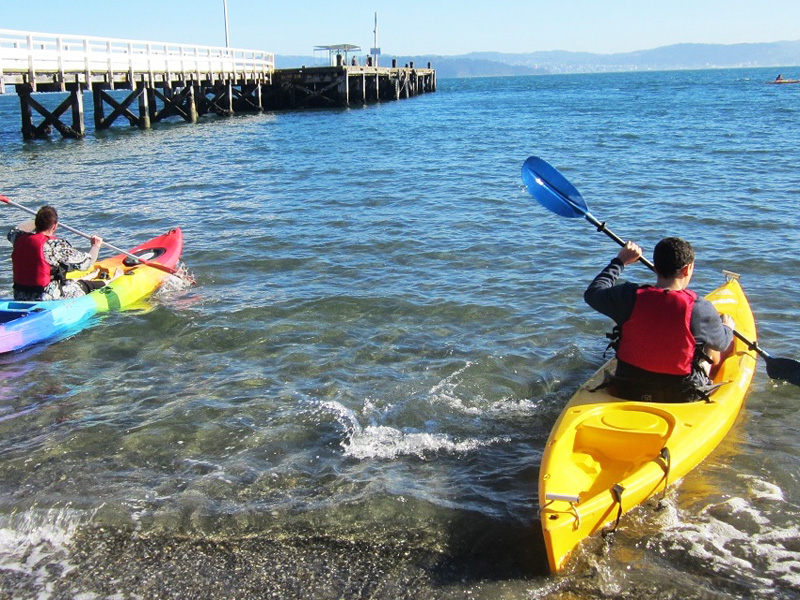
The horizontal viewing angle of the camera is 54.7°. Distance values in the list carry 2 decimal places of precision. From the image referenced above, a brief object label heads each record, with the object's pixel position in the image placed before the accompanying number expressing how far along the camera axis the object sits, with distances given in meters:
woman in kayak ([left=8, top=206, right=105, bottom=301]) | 7.33
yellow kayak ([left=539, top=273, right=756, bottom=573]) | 3.86
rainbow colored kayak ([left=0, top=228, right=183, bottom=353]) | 7.16
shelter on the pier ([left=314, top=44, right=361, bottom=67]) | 47.15
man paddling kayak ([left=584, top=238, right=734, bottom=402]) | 4.47
